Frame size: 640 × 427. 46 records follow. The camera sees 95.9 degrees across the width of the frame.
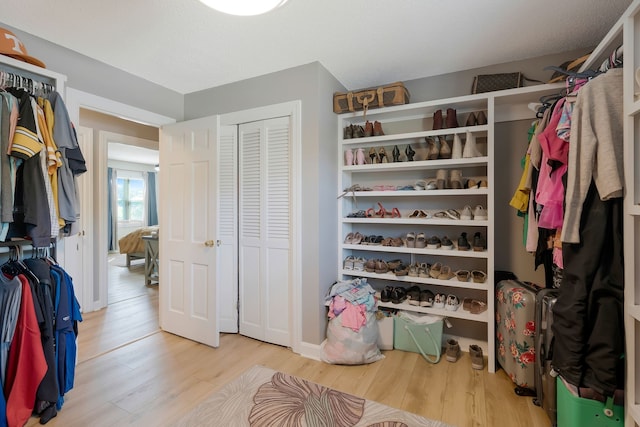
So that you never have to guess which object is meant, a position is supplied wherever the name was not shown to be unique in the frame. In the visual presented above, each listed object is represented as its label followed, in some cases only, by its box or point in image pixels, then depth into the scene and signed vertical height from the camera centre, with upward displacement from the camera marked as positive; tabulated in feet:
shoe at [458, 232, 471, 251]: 7.43 -0.83
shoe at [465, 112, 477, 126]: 7.40 +2.35
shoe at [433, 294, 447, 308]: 7.78 -2.45
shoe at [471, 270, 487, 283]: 7.35 -1.69
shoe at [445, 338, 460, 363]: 7.43 -3.66
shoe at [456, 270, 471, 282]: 7.50 -1.71
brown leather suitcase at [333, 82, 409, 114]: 7.84 +3.15
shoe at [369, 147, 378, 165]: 8.50 +1.68
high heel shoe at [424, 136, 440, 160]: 7.77 +1.70
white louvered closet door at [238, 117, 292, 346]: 8.21 -0.53
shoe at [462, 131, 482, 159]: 7.34 +1.60
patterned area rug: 5.37 -3.92
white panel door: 8.29 -0.56
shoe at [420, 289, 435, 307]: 7.84 -2.42
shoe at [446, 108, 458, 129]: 7.66 +2.44
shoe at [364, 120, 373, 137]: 8.46 +2.42
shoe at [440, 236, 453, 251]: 7.64 -0.89
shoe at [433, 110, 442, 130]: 7.76 +2.48
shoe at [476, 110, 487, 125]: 7.32 +2.34
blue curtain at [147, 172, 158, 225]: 27.81 +1.22
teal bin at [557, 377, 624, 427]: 4.18 -3.02
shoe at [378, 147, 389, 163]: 8.43 +1.61
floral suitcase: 6.07 -2.71
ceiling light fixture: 4.45 +3.23
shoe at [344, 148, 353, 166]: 8.71 +1.63
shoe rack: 7.34 +0.40
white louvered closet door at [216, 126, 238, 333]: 8.96 -0.52
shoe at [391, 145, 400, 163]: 8.31 +1.63
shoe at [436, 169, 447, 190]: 7.71 +0.86
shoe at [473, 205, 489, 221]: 7.17 -0.08
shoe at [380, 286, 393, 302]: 8.13 -2.38
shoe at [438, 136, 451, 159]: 7.63 +1.61
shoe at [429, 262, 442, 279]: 7.68 -1.59
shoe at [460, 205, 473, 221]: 7.39 -0.08
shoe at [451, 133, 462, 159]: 7.49 +1.63
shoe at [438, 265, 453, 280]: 7.63 -1.66
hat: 5.11 +2.98
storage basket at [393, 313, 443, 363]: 7.60 -3.39
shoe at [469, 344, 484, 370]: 7.09 -3.66
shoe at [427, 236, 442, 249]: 7.69 -0.86
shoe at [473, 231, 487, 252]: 7.20 -0.81
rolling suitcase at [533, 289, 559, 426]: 5.25 -2.75
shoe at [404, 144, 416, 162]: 8.21 +1.65
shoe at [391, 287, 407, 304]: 8.02 -2.38
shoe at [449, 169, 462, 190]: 7.60 +0.82
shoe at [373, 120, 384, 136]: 8.49 +2.44
